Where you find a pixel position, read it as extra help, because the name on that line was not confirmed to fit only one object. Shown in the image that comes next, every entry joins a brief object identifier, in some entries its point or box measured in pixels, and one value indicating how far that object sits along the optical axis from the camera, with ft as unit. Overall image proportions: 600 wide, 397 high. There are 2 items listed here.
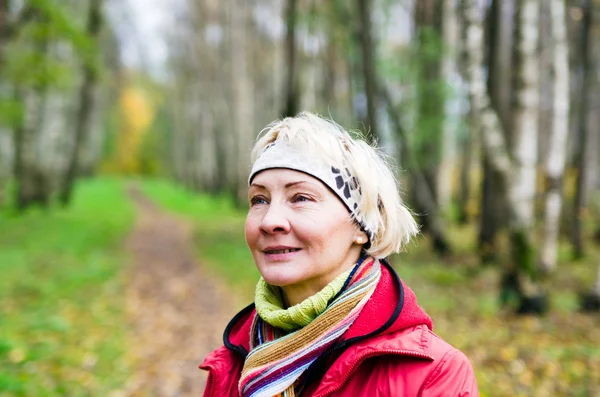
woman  5.24
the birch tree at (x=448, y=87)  36.40
